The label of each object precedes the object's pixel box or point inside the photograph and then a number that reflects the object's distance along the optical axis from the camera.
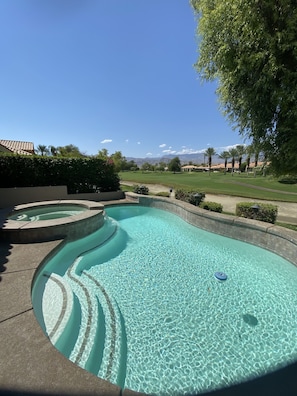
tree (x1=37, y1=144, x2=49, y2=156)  50.67
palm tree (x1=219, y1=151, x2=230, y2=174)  56.11
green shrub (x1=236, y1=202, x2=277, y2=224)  6.49
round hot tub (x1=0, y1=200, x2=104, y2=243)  5.09
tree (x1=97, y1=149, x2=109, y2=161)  33.02
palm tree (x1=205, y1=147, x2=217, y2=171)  62.72
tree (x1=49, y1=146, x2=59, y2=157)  46.70
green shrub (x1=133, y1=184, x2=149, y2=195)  12.80
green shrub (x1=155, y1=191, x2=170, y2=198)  12.11
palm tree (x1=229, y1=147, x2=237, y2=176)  50.77
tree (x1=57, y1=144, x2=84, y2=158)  53.31
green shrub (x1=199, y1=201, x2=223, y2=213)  7.97
